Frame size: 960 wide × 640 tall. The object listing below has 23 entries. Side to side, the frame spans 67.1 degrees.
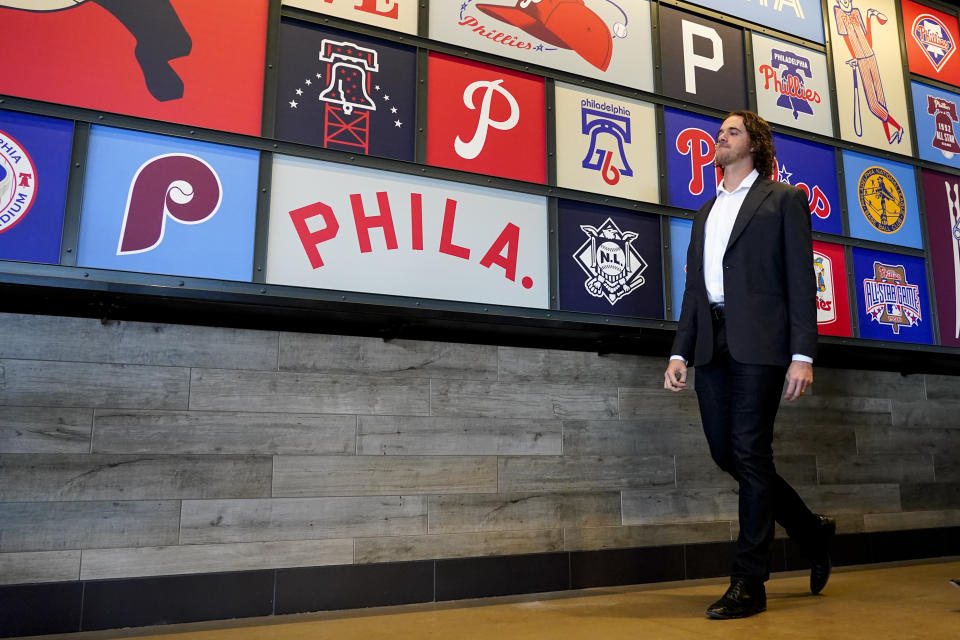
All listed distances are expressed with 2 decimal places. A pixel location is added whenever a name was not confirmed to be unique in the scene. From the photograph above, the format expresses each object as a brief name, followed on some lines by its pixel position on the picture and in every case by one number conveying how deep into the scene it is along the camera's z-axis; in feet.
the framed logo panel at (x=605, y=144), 8.77
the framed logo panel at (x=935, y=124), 11.67
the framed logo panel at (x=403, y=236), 7.22
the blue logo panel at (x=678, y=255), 9.05
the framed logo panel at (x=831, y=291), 9.92
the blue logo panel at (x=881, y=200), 10.62
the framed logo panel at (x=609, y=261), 8.48
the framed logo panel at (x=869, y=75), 11.08
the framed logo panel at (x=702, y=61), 9.77
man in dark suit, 6.57
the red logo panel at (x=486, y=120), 8.09
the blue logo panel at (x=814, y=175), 10.23
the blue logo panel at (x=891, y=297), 10.30
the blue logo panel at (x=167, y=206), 6.50
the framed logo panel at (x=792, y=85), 10.36
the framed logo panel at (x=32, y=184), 6.19
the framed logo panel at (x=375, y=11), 7.75
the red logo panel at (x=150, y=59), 6.47
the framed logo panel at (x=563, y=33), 8.48
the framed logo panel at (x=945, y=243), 10.94
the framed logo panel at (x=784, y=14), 10.47
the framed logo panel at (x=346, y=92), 7.45
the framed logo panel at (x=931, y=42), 12.07
